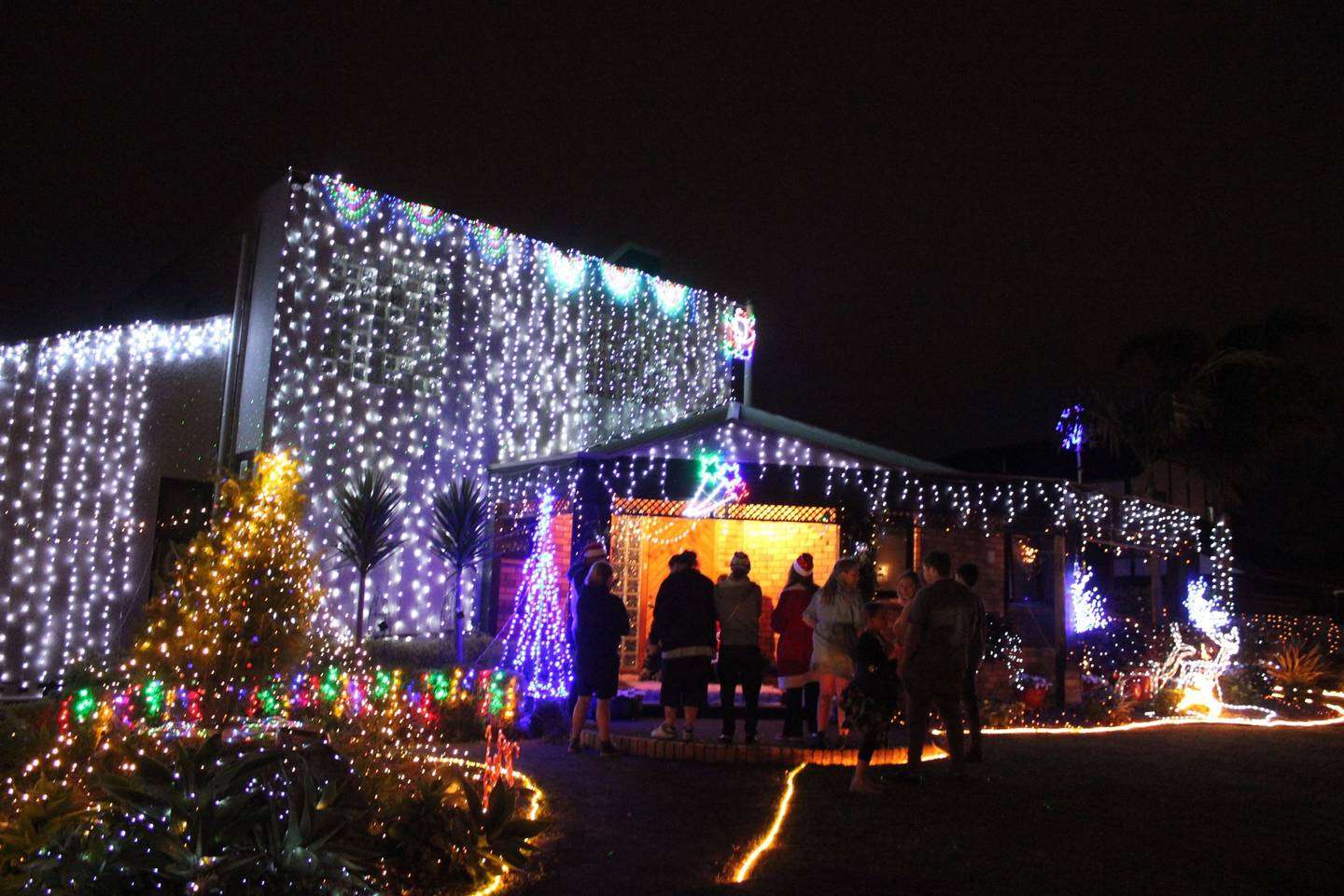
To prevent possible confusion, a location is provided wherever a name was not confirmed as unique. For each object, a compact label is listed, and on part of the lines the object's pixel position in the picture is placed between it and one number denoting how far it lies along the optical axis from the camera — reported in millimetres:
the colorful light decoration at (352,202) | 12312
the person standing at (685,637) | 8500
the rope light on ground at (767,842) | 4848
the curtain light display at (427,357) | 12000
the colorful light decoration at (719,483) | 11305
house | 11281
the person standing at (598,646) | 8375
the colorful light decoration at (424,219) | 12977
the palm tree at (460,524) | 11797
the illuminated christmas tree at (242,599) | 8125
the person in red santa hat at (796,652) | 8914
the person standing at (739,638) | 8617
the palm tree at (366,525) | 10961
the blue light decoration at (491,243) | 13698
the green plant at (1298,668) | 15273
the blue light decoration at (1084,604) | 15070
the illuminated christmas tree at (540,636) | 10836
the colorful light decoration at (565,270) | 14562
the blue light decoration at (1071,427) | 21594
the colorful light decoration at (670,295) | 16016
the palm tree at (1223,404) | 21672
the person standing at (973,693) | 8312
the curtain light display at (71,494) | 11039
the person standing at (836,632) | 8477
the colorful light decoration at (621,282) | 15320
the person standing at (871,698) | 6879
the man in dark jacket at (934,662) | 7164
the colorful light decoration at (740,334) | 15682
